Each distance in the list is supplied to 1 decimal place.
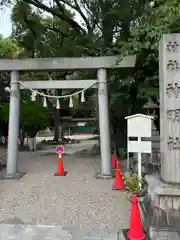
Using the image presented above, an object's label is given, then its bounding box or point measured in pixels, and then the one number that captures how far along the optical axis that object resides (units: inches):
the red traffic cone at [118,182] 263.1
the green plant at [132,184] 165.5
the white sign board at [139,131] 235.6
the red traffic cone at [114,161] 368.6
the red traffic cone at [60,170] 332.2
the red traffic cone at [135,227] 151.7
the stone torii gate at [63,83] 312.8
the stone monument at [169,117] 160.9
